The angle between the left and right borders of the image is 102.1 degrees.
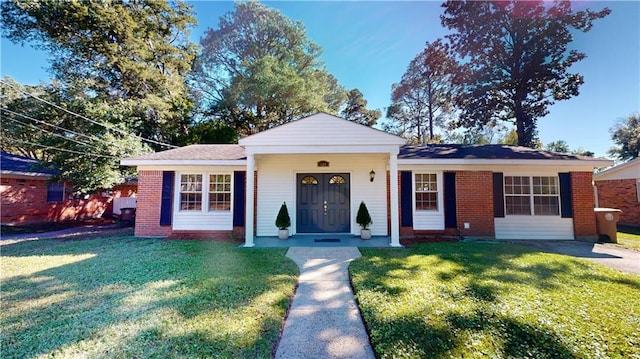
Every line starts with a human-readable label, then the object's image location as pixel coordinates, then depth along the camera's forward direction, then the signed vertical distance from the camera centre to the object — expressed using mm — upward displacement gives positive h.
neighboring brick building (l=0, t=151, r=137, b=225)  12469 -3
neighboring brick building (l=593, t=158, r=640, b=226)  12945 +407
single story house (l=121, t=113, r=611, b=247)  8914 +172
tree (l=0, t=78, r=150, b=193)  12227 +3066
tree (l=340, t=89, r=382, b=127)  29359 +9816
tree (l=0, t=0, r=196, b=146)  13125 +8370
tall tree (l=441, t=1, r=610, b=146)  16578 +9522
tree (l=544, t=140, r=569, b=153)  28500 +5732
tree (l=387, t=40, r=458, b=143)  23591 +10270
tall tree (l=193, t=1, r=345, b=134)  20812 +11292
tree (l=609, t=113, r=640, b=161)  25953 +6211
